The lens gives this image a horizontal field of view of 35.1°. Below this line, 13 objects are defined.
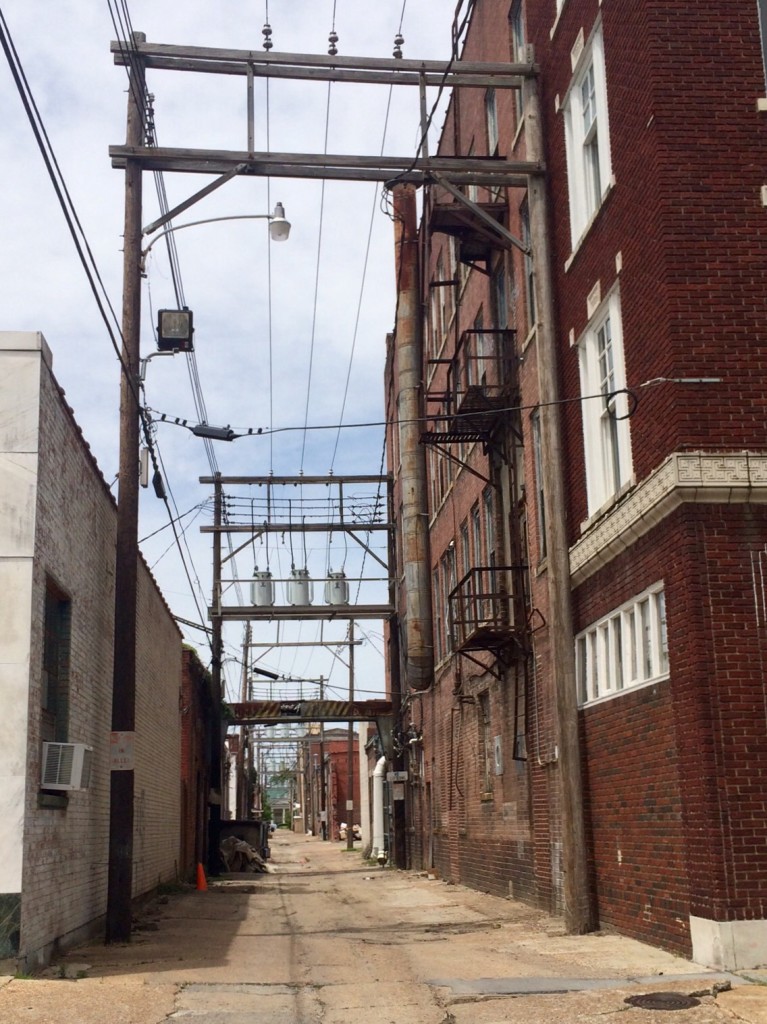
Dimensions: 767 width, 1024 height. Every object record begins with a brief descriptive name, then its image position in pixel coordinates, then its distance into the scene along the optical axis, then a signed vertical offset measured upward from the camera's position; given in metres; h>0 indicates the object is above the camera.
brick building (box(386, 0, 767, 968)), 11.16 +3.52
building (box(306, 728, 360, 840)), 86.50 +1.10
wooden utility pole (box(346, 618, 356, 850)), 61.09 -0.40
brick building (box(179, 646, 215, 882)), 31.12 +1.23
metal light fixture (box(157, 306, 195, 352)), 17.12 +6.46
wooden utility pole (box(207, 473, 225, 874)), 36.53 +3.60
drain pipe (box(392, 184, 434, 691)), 25.80 +7.05
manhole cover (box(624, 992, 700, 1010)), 8.91 -1.57
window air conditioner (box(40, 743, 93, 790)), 11.93 +0.37
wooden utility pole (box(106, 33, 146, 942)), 14.73 +2.81
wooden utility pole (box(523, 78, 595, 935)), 14.23 +2.68
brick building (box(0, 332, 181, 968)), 10.94 +1.48
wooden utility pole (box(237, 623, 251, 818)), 62.28 +1.19
